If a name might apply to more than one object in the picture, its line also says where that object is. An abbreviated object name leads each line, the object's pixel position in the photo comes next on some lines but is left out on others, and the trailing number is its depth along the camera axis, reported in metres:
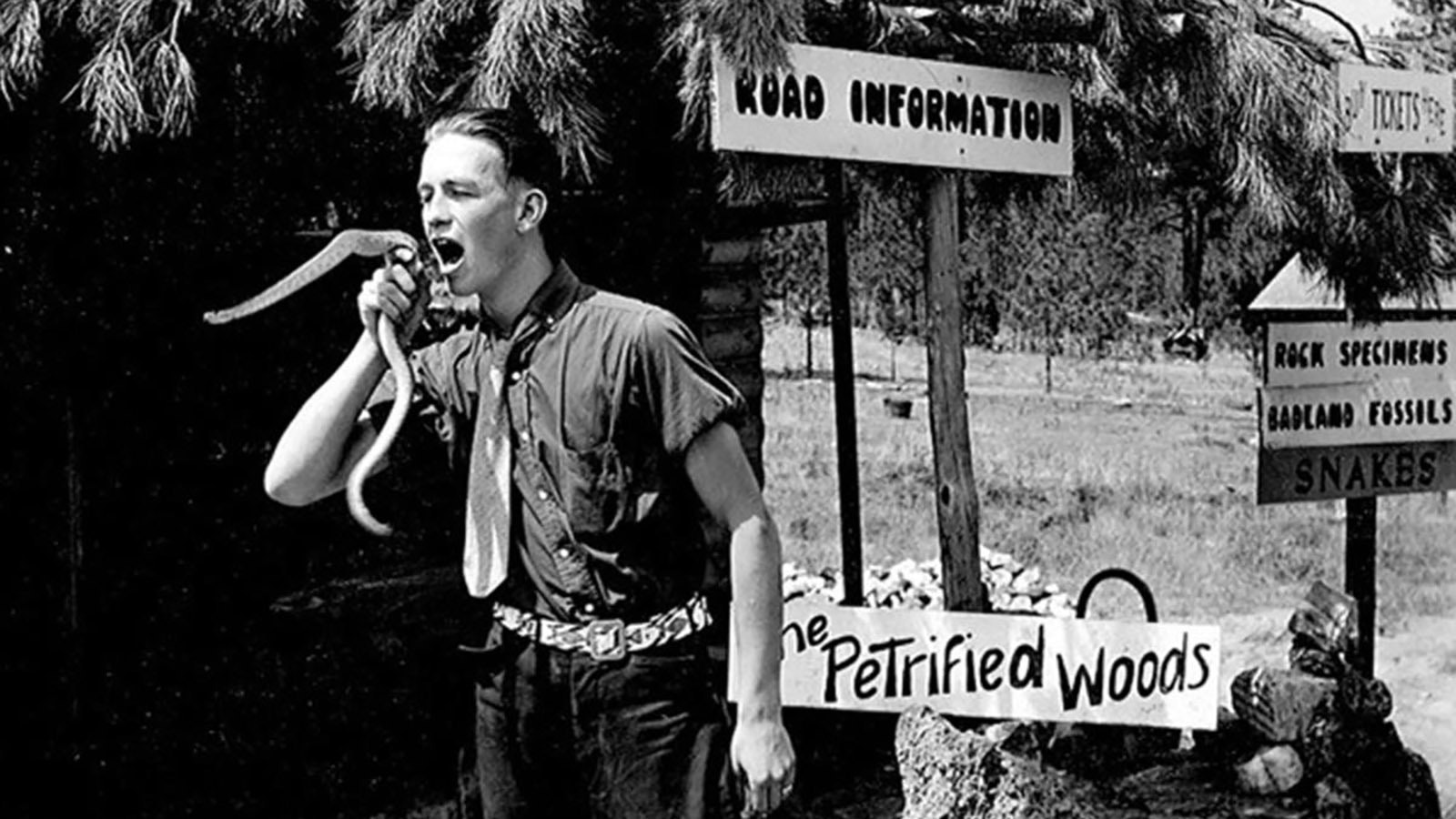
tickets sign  5.59
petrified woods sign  4.56
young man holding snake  3.06
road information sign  4.36
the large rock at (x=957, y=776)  4.05
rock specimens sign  6.32
